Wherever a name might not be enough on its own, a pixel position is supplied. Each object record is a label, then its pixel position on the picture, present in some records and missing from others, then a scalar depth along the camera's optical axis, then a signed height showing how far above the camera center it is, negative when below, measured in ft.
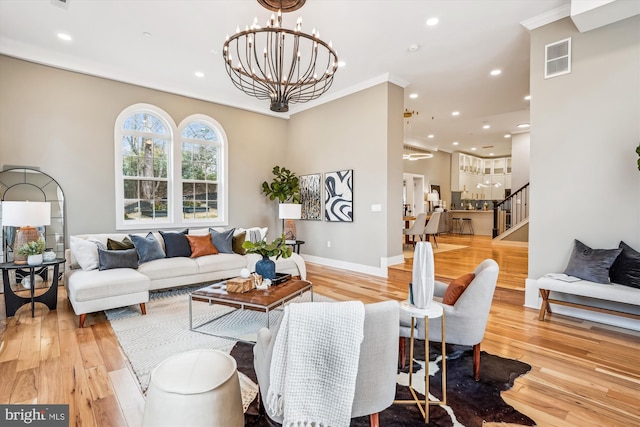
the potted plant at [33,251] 11.46 -1.64
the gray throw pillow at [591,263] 10.00 -1.80
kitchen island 35.96 -1.33
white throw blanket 4.33 -2.14
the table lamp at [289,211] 19.36 -0.16
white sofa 10.70 -2.79
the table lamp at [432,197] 35.55 +1.33
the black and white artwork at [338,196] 19.30 +0.82
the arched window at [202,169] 19.72 +2.62
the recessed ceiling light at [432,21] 12.01 +7.34
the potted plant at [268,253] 10.85 -1.57
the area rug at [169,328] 8.49 -4.00
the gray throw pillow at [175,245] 14.99 -1.77
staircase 26.91 -0.97
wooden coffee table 9.18 -2.76
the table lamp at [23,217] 11.12 -0.32
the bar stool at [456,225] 38.92 -2.12
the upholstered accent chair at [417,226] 24.86 -1.41
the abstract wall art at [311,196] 21.48 +0.90
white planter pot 11.41 -1.90
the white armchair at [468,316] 6.87 -2.43
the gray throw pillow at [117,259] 12.36 -2.05
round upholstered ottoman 4.22 -2.62
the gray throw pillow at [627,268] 9.60 -1.88
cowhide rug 5.91 -4.03
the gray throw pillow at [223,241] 16.24 -1.71
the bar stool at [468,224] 37.68 -1.90
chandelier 8.75 +7.12
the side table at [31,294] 11.18 -3.23
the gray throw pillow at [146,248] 13.93 -1.82
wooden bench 9.32 -2.66
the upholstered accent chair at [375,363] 4.56 -2.37
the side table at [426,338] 5.65 -2.47
